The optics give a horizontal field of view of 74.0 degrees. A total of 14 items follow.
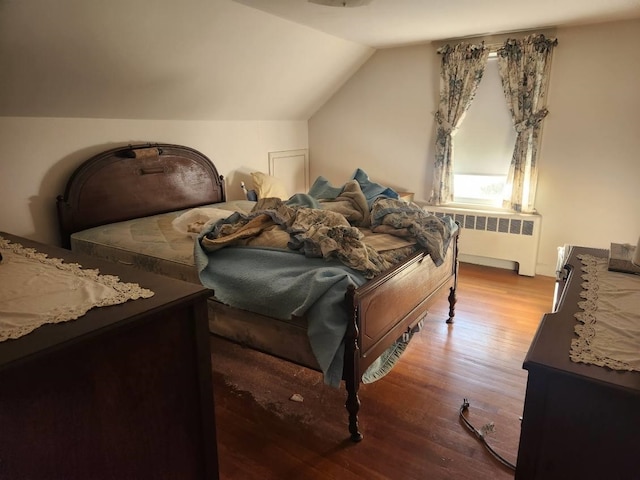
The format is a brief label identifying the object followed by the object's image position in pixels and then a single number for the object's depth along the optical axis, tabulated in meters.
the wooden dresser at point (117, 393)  0.96
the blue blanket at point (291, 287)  1.88
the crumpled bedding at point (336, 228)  2.14
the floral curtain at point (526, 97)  3.89
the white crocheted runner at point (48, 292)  1.10
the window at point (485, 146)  4.26
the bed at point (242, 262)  1.93
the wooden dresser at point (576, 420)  0.95
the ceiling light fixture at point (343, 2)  2.39
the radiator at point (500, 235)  4.20
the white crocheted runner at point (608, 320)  1.04
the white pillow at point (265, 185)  4.48
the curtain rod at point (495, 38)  3.86
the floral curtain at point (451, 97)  4.21
